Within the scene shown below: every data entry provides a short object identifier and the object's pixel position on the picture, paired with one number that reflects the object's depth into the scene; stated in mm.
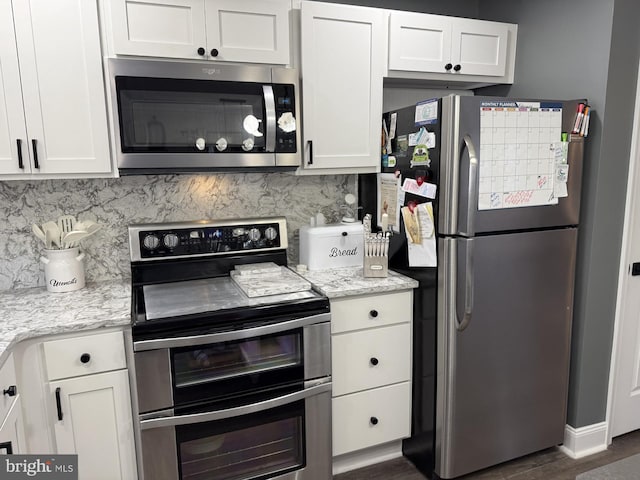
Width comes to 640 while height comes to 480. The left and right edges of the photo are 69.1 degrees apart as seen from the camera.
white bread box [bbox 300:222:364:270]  2355
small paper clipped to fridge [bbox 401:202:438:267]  2037
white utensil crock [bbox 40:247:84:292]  2055
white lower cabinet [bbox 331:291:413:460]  2104
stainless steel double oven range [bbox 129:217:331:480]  1738
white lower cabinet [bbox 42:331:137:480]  1707
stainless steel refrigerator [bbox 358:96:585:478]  1931
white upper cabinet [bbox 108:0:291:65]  1838
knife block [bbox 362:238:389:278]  2225
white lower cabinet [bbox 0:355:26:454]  1397
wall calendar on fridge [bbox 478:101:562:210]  1919
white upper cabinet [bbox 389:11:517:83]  2252
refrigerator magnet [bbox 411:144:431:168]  2027
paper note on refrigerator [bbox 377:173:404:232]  2258
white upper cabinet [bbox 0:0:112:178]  1748
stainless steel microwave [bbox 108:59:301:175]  1860
